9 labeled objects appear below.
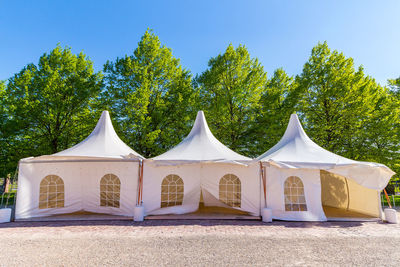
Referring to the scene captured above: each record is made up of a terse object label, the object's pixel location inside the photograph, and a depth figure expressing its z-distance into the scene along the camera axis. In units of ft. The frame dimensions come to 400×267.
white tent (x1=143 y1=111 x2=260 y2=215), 25.58
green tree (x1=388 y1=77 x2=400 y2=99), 48.60
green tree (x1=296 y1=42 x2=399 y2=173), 38.14
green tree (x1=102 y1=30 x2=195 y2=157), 41.11
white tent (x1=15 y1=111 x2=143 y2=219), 24.38
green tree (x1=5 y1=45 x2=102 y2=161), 39.83
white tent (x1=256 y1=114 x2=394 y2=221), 23.57
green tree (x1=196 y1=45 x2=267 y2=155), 43.92
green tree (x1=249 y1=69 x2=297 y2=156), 42.24
